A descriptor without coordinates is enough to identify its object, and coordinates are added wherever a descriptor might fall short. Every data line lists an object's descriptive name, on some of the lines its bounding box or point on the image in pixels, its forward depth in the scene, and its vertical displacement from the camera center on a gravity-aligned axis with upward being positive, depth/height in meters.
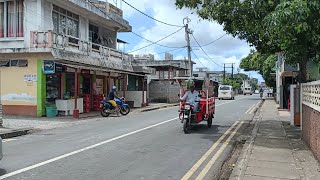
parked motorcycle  17.58 -1.10
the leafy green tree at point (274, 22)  6.90 +1.77
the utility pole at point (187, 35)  31.60 +5.56
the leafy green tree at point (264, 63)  29.24 +2.98
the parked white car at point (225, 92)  43.55 -0.43
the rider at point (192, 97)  11.33 -0.30
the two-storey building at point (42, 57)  16.13 +1.74
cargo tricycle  11.01 -0.65
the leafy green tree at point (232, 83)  73.18 +1.50
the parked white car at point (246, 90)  85.82 -0.43
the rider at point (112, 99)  17.68 -0.59
